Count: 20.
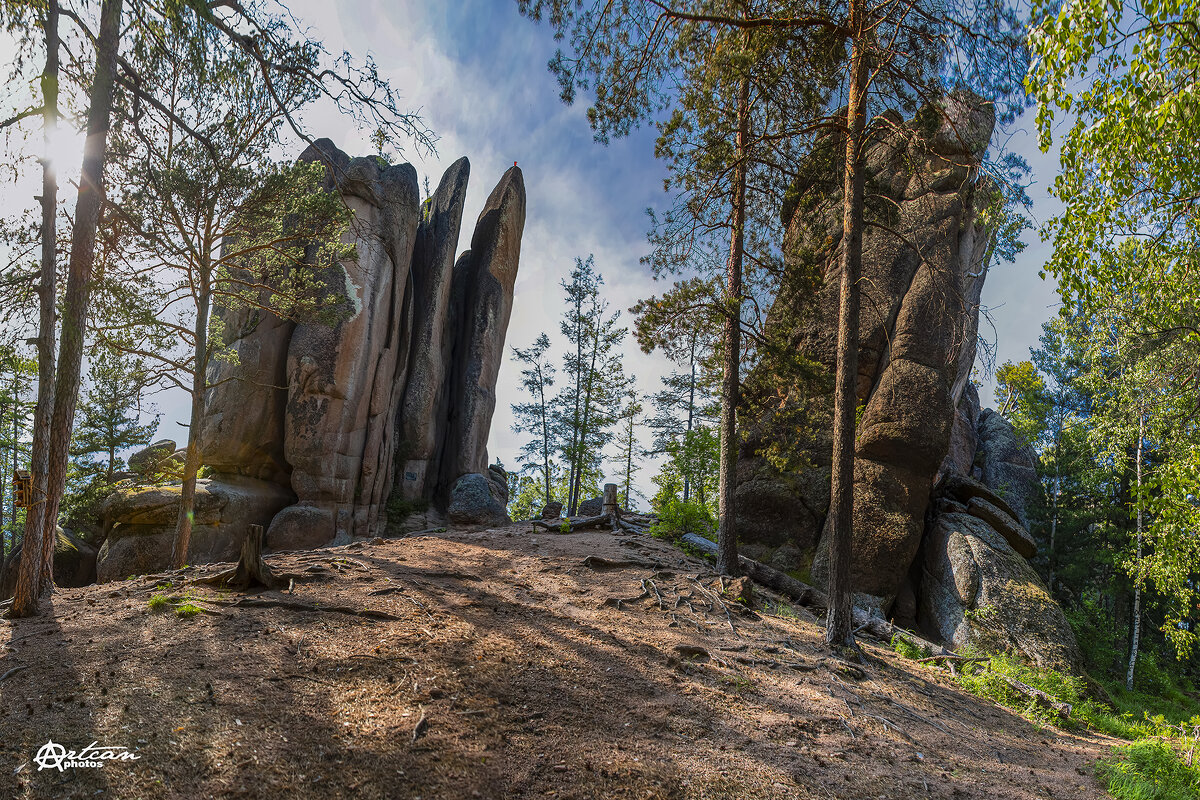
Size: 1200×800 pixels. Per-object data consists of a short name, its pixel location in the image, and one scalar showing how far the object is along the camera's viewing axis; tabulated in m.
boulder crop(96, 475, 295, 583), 14.56
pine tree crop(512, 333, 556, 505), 30.50
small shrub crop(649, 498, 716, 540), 13.98
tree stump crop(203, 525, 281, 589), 6.47
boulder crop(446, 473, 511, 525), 18.59
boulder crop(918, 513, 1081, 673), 11.68
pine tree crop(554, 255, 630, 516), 28.86
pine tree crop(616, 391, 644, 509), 31.17
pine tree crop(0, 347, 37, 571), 7.34
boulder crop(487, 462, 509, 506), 24.73
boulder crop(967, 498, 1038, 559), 14.34
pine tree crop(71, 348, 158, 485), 19.44
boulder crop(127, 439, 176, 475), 16.00
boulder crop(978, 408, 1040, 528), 23.97
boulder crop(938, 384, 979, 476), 20.39
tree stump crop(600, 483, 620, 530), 16.59
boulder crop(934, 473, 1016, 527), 15.07
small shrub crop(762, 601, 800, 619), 9.23
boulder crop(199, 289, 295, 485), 17.62
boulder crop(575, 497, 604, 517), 20.73
